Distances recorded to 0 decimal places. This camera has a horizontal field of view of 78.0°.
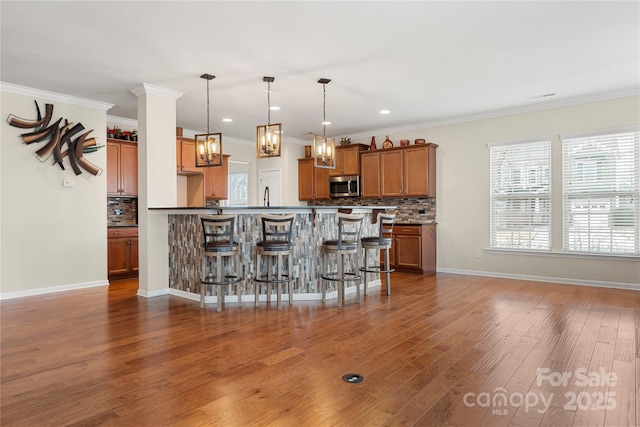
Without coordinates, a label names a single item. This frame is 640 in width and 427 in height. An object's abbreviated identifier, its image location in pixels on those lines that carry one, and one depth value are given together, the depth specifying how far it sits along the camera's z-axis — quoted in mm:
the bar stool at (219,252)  4316
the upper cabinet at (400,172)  7133
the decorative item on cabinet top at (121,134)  6426
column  5133
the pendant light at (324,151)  5039
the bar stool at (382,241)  4996
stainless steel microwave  8078
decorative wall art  5199
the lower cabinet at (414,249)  6789
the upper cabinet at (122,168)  6242
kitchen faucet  9109
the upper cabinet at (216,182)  7477
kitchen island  4680
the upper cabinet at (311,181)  8641
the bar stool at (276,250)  4367
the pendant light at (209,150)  4812
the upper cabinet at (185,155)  6817
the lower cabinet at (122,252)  6176
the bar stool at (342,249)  4603
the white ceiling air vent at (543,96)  5594
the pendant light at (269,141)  4652
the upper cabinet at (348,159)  8027
